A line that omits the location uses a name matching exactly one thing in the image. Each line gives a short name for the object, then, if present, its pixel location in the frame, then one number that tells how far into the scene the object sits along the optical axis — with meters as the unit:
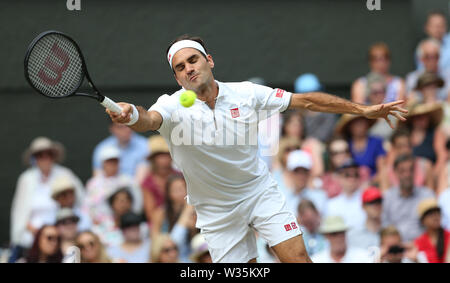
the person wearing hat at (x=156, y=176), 17.09
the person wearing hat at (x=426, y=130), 17.06
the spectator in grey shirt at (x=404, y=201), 16.02
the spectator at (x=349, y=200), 16.06
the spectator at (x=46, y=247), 16.44
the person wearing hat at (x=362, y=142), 17.16
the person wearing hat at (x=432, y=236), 15.39
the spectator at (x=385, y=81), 18.05
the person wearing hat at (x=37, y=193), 17.70
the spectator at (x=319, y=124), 17.81
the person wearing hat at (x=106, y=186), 17.09
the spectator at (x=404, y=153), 16.58
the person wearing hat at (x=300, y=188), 16.59
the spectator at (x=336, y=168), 16.70
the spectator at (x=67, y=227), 16.59
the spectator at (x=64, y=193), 17.64
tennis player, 11.41
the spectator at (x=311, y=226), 15.86
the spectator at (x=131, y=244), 16.34
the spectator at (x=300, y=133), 17.35
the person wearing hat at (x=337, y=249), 15.23
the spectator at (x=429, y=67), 18.05
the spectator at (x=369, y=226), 15.66
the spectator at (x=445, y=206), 15.92
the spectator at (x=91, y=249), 15.68
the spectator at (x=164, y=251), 15.71
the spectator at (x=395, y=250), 15.09
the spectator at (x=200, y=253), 15.40
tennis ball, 10.51
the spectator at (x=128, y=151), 17.94
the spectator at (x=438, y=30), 18.95
